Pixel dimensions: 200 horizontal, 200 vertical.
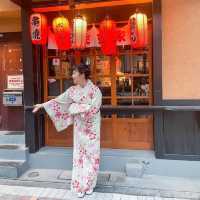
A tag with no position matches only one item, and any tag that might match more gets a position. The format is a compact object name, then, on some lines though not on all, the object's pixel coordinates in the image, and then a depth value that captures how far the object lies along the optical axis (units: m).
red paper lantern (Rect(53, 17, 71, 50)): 4.46
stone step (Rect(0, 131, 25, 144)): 5.30
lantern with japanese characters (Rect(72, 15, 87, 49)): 4.35
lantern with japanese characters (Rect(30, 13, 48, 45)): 4.54
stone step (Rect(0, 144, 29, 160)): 4.91
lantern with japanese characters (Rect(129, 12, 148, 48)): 4.21
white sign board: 5.73
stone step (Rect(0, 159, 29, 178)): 4.57
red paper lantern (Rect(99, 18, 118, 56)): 4.38
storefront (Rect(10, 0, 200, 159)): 4.42
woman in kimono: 3.87
